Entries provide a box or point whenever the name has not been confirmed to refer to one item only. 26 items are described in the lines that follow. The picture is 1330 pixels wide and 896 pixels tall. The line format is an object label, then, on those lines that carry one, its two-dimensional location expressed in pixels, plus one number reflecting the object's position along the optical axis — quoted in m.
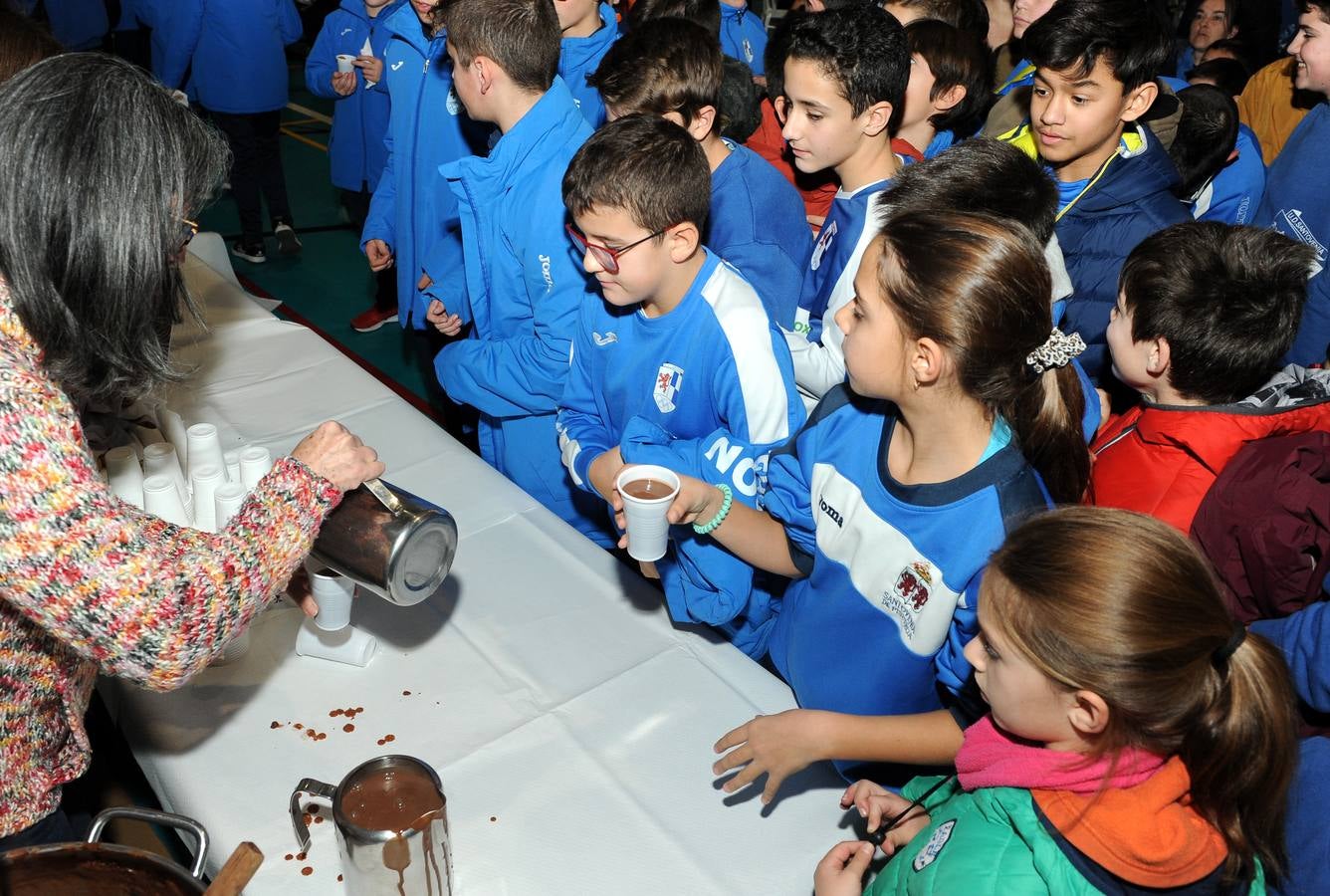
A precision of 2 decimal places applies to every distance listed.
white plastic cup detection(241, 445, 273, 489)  1.81
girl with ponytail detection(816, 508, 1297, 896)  1.15
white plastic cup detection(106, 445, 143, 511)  1.77
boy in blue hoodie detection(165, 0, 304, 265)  5.56
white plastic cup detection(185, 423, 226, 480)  1.86
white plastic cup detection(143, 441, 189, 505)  1.85
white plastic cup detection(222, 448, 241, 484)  1.95
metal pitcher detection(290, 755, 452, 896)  1.22
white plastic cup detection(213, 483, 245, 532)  1.72
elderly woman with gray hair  1.18
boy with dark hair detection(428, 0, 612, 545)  2.58
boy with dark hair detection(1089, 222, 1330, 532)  1.94
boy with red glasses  1.95
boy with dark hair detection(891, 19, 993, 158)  3.32
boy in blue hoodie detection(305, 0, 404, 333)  4.57
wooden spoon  1.12
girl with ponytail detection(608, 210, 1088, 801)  1.50
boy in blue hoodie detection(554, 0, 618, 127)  3.52
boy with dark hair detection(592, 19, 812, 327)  2.59
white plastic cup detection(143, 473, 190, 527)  1.74
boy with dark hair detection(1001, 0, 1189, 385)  2.71
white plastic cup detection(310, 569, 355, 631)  1.72
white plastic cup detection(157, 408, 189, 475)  2.12
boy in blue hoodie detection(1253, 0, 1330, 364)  3.06
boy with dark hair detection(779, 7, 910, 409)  2.68
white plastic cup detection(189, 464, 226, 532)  1.81
